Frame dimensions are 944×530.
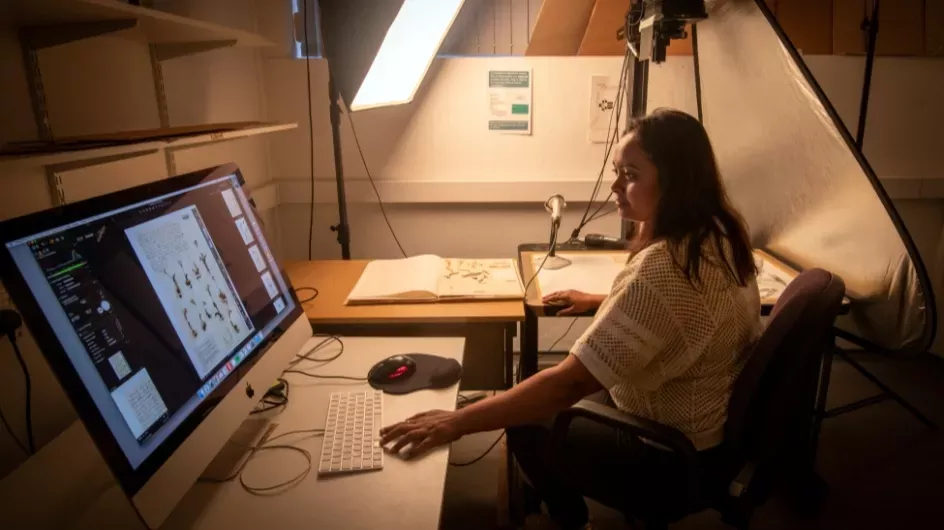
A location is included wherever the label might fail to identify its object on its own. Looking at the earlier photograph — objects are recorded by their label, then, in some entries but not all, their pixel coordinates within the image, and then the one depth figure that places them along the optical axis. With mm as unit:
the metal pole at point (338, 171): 2021
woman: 1146
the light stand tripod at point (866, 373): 1582
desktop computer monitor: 717
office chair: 1136
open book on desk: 1710
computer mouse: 1310
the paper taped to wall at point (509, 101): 2525
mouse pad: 1282
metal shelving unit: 937
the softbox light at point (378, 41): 1634
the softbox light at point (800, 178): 1430
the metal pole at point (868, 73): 1539
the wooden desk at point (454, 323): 1609
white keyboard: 1024
